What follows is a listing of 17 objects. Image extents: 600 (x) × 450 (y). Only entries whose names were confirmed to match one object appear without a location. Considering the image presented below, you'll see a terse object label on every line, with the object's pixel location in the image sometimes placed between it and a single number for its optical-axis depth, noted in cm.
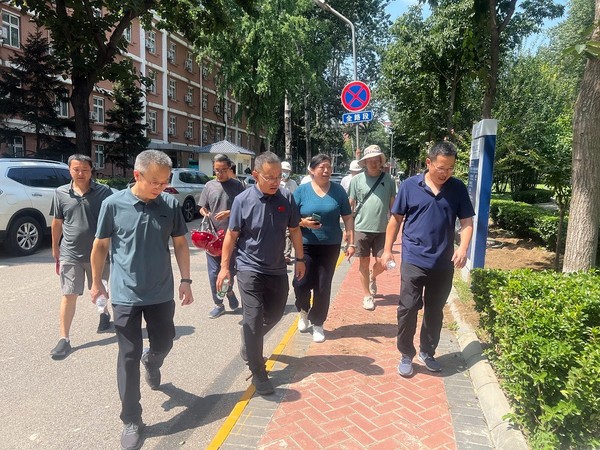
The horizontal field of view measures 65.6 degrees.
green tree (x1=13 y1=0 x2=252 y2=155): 1291
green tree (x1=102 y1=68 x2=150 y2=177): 2492
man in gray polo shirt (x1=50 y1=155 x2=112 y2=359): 433
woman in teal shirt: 447
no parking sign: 1061
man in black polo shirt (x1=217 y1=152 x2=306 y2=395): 352
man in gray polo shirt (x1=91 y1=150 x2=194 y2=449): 294
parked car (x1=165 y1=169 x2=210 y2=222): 1453
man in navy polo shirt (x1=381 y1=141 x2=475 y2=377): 373
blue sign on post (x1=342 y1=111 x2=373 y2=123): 1058
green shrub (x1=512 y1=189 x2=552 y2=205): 1845
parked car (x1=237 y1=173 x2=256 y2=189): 2038
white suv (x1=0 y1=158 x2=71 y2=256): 843
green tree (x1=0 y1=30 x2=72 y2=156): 1891
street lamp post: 1397
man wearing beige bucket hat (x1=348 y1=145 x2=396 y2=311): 560
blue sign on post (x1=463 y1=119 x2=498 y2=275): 594
